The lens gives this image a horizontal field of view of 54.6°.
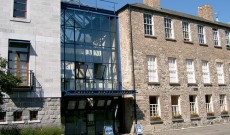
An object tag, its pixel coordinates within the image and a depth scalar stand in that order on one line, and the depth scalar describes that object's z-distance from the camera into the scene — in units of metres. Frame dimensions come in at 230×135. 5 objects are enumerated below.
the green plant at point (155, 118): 16.43
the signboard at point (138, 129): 14.70
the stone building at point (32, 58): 12.31
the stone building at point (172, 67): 16.56
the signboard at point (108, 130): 14.20
